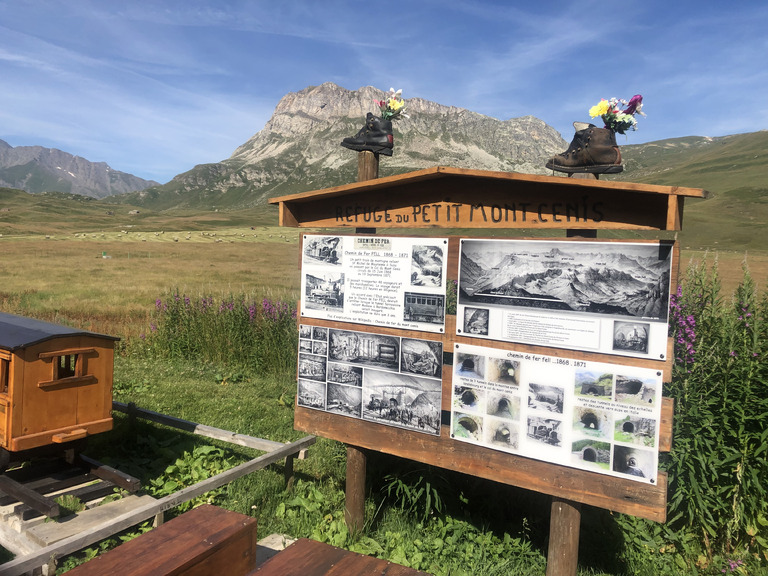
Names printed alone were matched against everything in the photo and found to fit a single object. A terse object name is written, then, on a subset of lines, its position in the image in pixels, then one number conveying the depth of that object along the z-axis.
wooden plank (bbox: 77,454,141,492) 5.25
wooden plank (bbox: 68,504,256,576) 1.82
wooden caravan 4.86
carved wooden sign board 3.32
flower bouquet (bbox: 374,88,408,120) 5.11
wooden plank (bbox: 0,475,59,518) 4.69
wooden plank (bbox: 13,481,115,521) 4.88
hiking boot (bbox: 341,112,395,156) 5.02
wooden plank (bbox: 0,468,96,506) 5.20
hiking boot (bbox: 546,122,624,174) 3.71
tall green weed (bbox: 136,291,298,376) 10.38
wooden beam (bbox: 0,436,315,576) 3.46
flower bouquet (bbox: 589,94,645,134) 3.80
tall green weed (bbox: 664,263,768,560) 4.29
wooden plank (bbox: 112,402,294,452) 5.94
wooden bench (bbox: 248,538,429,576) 1.96
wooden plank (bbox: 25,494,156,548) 4.52
